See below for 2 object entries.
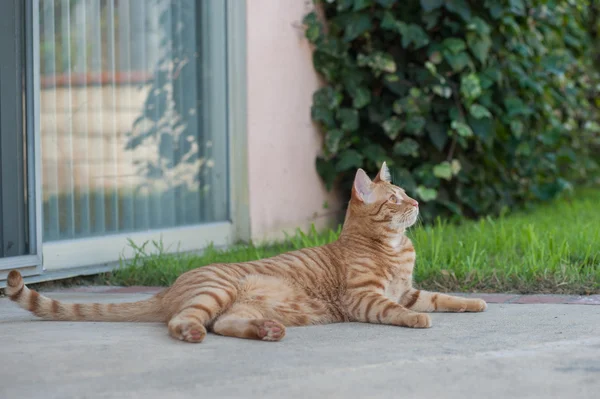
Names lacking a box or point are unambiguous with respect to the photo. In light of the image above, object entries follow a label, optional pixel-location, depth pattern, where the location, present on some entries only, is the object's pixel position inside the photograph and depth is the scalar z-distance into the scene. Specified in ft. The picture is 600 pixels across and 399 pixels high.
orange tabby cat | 10.34
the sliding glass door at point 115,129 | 14.25
